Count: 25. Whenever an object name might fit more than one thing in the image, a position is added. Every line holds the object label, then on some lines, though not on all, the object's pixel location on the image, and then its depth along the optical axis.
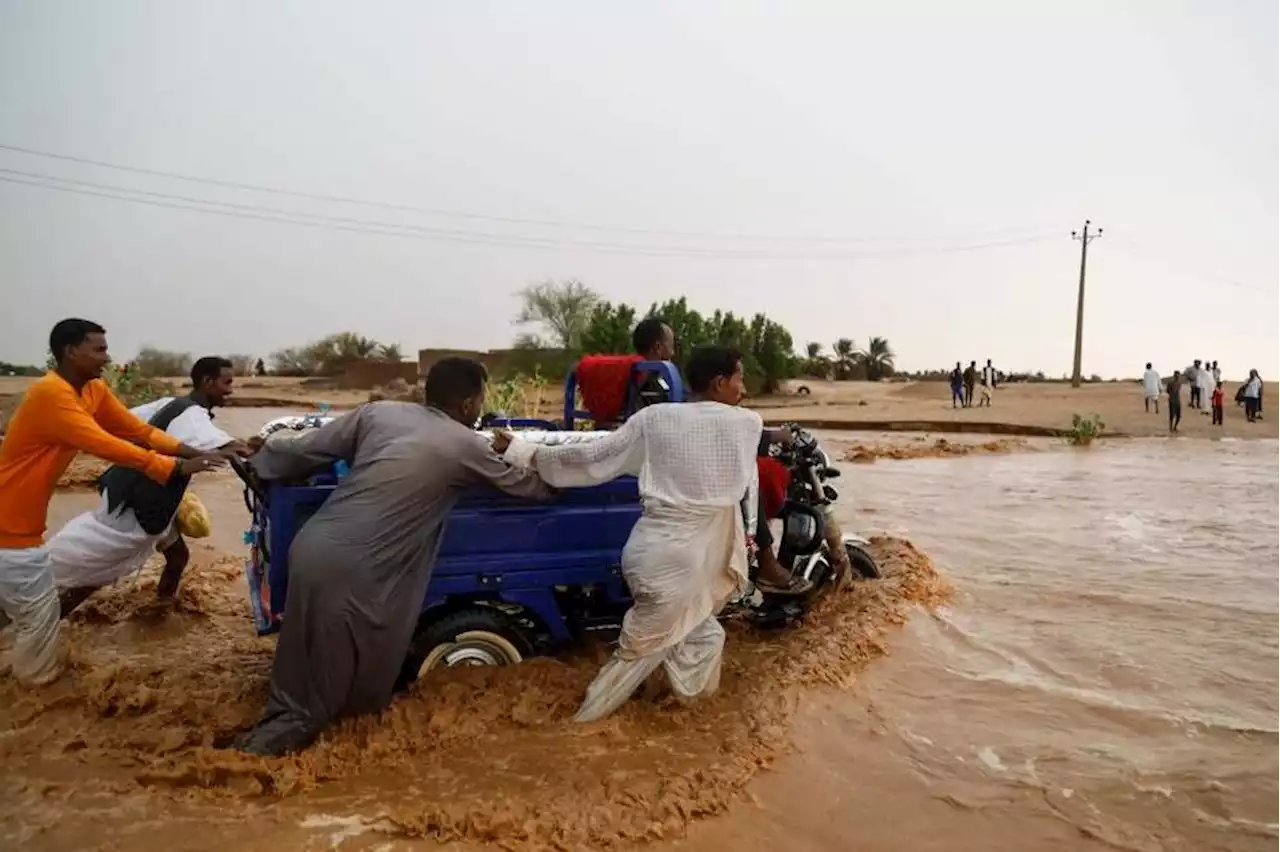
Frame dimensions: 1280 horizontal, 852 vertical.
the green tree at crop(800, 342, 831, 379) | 50.47
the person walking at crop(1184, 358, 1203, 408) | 29.25
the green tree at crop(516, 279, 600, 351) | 48.78
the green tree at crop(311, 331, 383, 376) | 48.06
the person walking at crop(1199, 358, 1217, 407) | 28.43
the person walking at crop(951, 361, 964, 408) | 33.16
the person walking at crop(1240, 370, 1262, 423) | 28.17
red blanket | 5.54
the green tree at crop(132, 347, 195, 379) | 44.03
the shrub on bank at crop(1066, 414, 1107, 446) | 22.45
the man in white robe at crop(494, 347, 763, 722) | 4.16
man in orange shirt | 4.49
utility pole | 42.72
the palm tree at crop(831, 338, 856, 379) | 52.97
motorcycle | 5.62
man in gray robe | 3.79
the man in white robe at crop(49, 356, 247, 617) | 5.12
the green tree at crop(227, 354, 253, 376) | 53.68
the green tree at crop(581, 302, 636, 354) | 36.00
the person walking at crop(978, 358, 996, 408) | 33.44
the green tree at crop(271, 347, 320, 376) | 50.62
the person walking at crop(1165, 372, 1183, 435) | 25.81
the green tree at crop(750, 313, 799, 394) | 39.78
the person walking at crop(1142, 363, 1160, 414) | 30.20
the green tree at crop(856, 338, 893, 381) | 55.41
